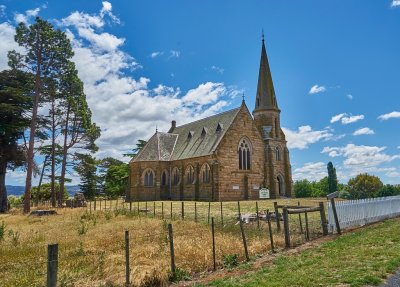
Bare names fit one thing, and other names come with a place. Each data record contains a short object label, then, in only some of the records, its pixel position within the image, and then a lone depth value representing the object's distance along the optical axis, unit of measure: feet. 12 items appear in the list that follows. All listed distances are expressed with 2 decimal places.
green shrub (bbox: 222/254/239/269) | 29.45
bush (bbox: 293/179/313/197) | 198.07
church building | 126.21
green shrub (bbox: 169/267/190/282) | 25.34
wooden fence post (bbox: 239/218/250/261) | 31.12
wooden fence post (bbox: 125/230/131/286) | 23.18
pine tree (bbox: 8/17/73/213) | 90.40
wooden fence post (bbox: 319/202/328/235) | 43.40
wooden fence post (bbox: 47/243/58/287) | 19.57
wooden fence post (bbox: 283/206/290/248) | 36.65
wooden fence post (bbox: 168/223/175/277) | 25.66
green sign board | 124.41
